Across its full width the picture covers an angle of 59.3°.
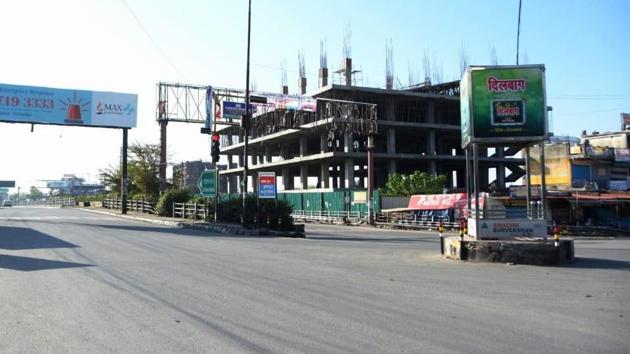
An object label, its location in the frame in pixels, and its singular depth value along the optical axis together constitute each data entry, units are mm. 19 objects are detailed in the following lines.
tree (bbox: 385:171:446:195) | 52094
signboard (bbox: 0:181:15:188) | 156500
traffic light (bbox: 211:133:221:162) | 27266
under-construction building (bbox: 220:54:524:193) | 69125
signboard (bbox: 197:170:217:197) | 31406
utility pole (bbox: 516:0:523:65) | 21375
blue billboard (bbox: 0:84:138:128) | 43938
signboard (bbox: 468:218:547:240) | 16391
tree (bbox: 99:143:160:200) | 53594
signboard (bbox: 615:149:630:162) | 56803
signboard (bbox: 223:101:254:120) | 37594
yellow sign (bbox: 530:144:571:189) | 54344
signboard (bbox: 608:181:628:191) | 53000
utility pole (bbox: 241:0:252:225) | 26730
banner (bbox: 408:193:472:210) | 36562
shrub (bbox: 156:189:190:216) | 40125
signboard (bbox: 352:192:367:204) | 46594
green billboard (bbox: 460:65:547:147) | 16359
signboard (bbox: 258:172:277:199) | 27781
